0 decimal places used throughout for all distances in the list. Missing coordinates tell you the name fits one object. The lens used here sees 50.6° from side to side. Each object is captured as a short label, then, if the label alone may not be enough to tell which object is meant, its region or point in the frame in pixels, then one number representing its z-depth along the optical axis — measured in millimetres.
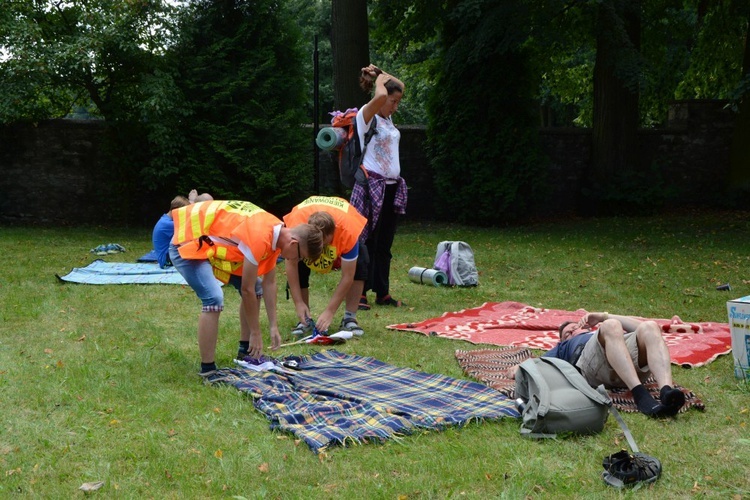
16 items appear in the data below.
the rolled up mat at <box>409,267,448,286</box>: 9461
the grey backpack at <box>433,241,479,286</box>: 9453
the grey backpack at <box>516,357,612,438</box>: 4051
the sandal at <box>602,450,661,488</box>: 3477
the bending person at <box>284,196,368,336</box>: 6332
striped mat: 4623
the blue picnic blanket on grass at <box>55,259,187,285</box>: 9461
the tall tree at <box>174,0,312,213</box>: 14570
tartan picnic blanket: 4184
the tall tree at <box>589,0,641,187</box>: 15742
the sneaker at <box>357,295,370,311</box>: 7867
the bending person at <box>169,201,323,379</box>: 4906
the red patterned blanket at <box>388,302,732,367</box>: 5941
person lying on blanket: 4406
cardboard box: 4934
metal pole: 13641
